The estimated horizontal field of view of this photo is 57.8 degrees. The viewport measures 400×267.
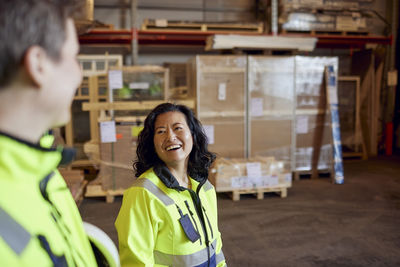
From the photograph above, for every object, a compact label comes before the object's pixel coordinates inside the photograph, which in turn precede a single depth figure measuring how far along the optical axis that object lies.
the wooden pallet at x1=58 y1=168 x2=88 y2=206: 4.93
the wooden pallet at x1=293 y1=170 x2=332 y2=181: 7.26
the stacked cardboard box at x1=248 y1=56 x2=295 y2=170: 6.80
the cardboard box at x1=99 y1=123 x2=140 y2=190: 5.66
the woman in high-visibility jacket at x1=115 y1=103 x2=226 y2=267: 1.74
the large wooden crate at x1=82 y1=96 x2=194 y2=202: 5.62
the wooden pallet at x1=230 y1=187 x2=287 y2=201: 5.89
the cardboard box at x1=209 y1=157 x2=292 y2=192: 5.88
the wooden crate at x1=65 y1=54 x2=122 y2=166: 6.49
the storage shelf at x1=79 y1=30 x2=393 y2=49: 8.53
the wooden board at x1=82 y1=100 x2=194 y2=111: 5.57
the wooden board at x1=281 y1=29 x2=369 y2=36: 9.01
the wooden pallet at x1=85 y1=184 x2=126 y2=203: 5.81
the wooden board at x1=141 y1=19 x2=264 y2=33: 8.57
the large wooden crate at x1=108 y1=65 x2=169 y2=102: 5.64
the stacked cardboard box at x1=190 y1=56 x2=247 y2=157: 6.49
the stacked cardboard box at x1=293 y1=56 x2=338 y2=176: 7.19
